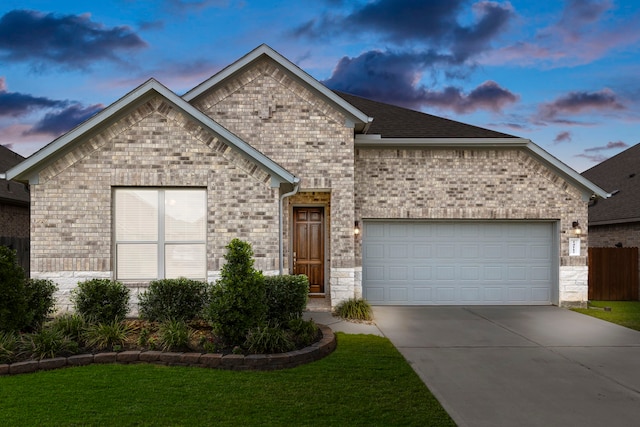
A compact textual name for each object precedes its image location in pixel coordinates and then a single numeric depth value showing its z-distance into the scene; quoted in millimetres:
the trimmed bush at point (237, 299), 6172
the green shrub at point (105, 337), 6148
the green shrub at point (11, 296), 6255
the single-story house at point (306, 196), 8125
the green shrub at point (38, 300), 6871
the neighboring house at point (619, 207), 13688
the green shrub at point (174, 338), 6027
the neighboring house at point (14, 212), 12202
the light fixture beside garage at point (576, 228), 11141
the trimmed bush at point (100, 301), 7105
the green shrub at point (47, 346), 5754
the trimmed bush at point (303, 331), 6521
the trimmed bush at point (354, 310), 9344
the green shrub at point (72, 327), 6305
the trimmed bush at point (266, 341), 5980
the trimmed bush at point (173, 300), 7457
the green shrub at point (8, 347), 5562
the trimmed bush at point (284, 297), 7508
